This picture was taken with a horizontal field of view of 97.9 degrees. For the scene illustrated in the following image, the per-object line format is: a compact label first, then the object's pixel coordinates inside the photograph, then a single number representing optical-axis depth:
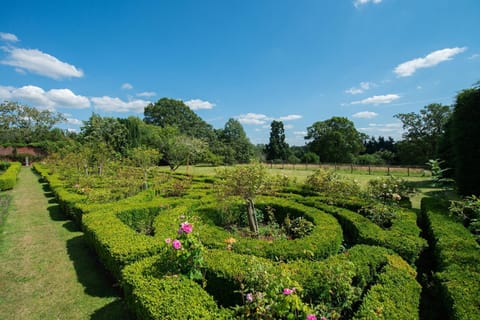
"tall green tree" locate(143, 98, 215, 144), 46.38
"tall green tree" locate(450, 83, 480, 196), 7.90
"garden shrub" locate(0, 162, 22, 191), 12.82
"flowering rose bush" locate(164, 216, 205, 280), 2.87
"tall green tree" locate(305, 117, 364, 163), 41.47
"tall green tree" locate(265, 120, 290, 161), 47.59
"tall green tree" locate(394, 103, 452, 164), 30.05
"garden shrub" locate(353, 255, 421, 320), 2.29
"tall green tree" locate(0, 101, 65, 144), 35.91
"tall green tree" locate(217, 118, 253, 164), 39.35
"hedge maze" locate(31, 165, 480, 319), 2.33
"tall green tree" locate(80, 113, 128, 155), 23.15
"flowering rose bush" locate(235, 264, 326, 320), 1.91
